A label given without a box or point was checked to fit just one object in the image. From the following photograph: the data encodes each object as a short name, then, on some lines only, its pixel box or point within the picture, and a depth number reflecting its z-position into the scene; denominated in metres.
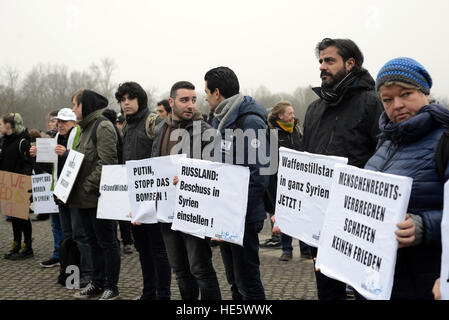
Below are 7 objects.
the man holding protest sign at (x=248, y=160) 3.83
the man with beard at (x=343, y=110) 3.45
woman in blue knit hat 2.33
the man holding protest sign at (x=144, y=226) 5.03
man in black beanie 5.60
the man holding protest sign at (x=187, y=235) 4.19
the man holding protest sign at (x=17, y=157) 8.29
